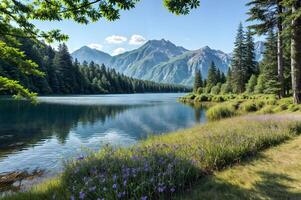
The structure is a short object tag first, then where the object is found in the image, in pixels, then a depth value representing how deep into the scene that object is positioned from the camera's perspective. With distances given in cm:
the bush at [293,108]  1475
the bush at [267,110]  1744
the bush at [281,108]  1678
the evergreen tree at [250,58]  5516
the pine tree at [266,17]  1881
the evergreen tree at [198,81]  8381
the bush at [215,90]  6209
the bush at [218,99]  4259
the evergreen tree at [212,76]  7531
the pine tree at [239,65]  5381
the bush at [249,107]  2166
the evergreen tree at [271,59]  3631
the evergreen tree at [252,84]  4841
